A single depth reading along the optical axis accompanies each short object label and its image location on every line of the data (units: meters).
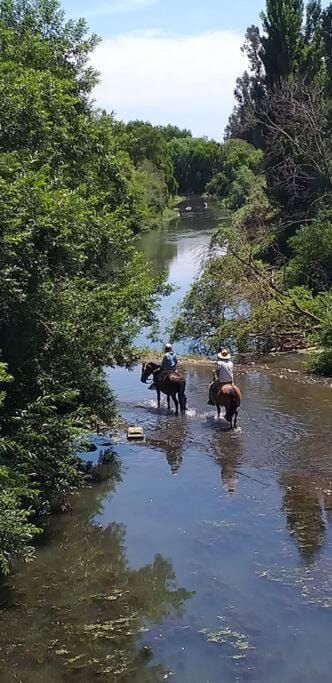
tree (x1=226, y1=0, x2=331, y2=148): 52.06
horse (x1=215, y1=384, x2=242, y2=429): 18.98
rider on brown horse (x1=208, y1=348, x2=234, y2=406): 19.56
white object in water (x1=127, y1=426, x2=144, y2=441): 19.17
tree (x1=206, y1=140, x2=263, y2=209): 77.94
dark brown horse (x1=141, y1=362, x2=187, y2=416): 21.02
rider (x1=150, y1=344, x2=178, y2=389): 21.44
